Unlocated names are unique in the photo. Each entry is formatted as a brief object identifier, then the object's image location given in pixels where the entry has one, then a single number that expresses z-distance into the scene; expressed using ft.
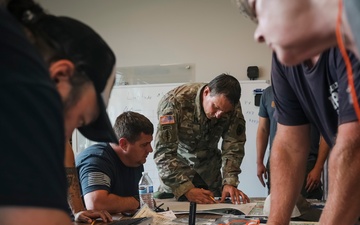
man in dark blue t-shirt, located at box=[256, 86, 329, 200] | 8.20
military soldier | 6.89
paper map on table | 5.78
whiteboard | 11.73
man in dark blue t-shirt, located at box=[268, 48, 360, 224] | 3.21
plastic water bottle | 6.02
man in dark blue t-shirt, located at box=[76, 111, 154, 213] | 5.69
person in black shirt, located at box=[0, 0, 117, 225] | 1.59
